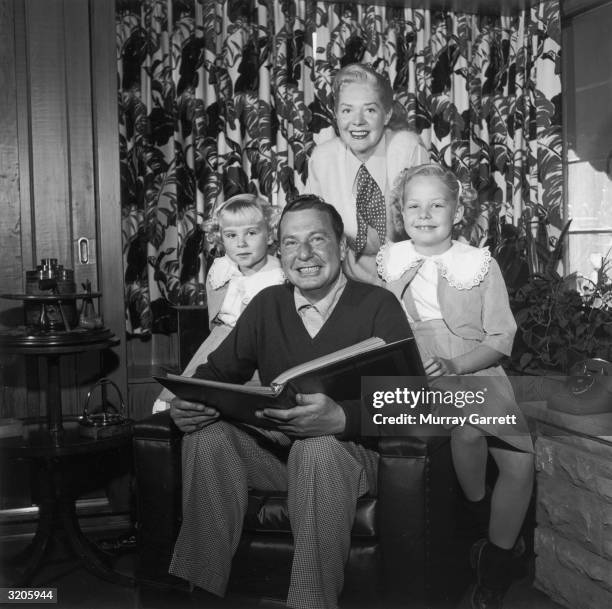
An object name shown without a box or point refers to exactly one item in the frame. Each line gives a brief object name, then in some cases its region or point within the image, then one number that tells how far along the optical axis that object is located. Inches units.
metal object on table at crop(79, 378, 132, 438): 79.4
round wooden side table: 77.4
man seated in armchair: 63.7
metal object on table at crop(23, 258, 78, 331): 80.6
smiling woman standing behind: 69.2
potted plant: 69.2
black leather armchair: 64.5
